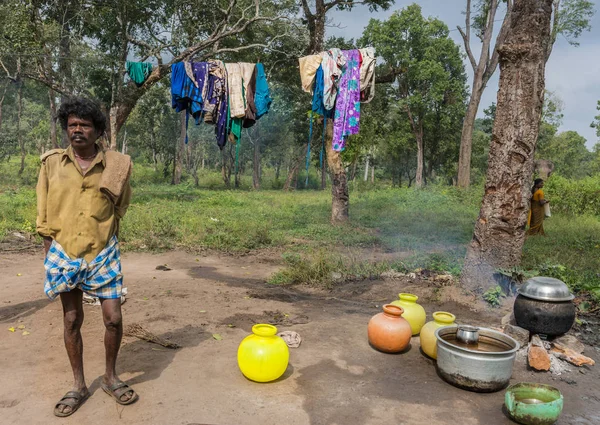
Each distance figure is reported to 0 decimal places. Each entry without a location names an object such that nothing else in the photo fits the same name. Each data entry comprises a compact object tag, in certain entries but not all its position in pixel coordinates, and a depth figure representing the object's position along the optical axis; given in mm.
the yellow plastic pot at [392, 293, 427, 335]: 4270
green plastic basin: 2822
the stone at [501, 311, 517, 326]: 4556
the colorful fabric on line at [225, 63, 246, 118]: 6766
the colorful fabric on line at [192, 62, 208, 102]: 6789
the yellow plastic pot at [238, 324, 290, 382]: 3164
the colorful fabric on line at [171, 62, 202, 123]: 6742
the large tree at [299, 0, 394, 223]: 11320
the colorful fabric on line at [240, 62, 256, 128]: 6828
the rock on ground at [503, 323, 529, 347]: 4156
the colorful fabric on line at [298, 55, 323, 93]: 7000
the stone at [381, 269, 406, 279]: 6293
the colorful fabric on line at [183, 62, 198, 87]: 6715
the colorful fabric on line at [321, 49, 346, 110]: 6941
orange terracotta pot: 3840
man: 2689
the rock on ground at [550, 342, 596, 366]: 3869
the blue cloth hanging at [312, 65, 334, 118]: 7059
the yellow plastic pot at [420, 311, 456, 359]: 3803
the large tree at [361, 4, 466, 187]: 26797
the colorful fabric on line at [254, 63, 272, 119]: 6918
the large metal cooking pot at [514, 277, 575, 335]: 3963
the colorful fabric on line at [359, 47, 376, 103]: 7055
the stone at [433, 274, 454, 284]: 5926
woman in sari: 9688
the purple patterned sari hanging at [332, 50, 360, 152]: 7035
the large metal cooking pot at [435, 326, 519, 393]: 3213
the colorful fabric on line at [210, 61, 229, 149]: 6801
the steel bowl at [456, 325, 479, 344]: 3578
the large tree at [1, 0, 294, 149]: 13219
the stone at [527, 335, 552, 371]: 3773
